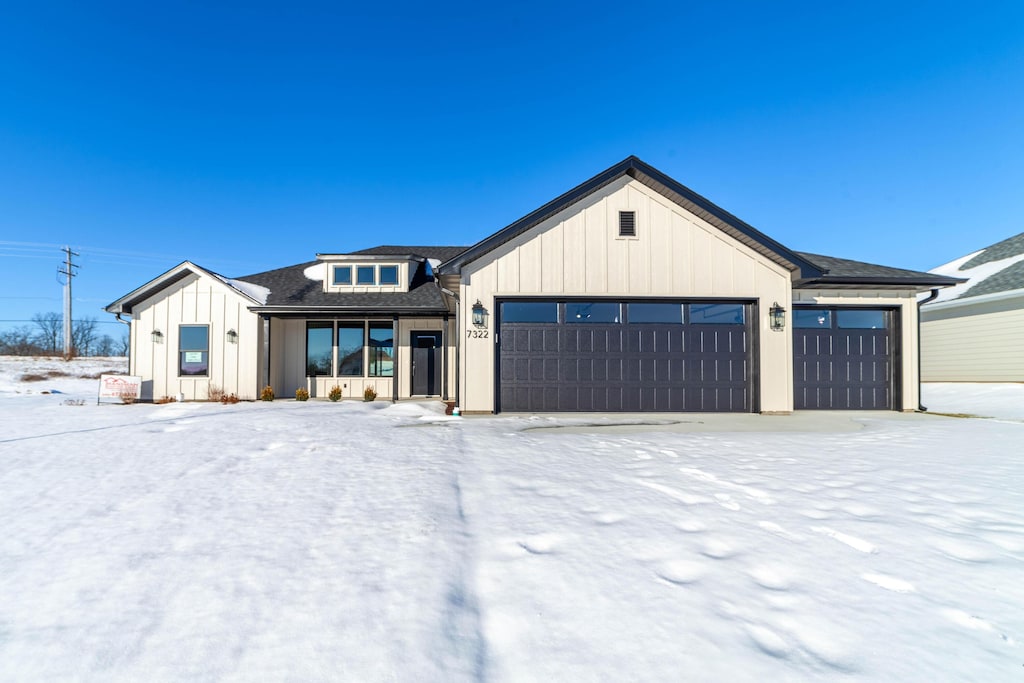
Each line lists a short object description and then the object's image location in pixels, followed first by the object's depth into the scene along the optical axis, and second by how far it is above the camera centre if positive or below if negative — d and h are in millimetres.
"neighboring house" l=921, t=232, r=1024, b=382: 12477 +601
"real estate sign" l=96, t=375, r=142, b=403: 10617 -1038
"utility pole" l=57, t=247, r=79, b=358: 30406 +4788
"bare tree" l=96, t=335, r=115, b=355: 43906 +378
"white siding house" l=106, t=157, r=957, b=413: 8422 +650
